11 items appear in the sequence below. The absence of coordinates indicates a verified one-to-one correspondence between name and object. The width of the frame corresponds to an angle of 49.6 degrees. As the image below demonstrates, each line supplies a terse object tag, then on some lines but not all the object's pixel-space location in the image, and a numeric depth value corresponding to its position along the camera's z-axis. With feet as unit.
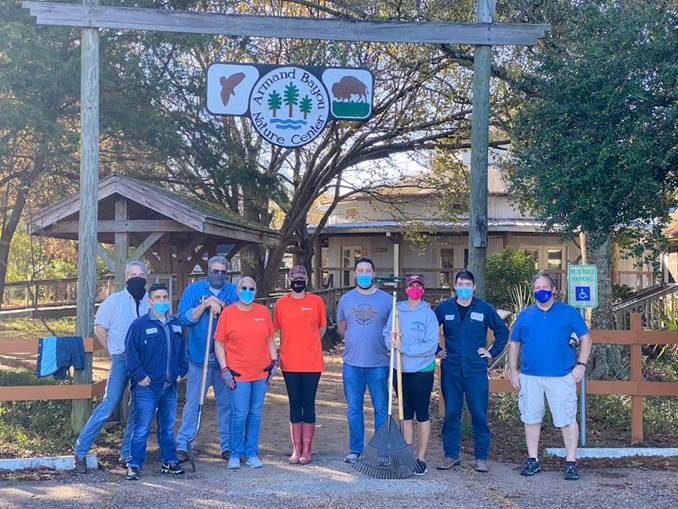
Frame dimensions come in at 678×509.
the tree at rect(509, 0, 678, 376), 23.56
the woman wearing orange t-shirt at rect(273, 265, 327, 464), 21.81
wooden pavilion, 30.17
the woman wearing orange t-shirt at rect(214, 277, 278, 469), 21.33
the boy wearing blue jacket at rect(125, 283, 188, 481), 20.36
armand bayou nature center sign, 26.61
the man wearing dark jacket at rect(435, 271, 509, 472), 21.34
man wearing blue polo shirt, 20.61
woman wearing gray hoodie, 21.09
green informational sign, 24.48
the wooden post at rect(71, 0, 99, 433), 24.89
